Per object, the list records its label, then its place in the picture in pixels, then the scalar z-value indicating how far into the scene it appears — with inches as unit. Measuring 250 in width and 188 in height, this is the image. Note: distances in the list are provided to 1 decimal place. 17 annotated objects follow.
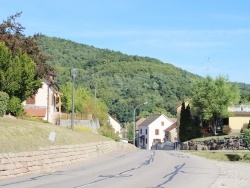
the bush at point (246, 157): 1543.8
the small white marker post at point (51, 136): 1020.7
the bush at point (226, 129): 2596.0
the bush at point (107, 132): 2120.2
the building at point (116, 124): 4936.0
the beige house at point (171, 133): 3973.4
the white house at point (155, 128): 4541.8
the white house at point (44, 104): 2029.7
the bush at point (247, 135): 1612.9
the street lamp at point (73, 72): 1376.7
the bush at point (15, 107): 1422.2
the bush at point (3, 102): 1229.1
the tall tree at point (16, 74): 1425.9
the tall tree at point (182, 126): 2819.9
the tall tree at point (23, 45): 1589.6
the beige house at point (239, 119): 2628.0
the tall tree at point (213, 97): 2596.0
